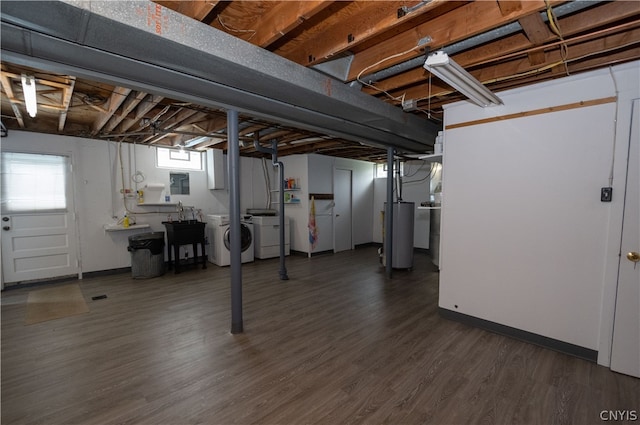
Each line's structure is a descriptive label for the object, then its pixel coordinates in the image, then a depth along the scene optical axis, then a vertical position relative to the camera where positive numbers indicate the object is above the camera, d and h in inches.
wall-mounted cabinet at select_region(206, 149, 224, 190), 238.7 +20.3
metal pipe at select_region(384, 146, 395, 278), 185.0 -19.7
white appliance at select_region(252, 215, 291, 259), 244.2 -38.7
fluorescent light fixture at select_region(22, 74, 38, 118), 97.3 +37.6
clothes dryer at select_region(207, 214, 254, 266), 217.3 -38.1
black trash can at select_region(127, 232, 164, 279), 187.1 -43.4
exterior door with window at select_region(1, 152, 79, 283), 166.9 -17.7
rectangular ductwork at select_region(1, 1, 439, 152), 52.9 +32.1
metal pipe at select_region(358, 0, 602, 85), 62.8 +43.6
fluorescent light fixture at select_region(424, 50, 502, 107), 65.2 +32.6
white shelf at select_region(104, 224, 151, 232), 192.1 -25.3
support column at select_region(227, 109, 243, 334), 111.0 -18.7
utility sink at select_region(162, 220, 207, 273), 201.0 -32.3
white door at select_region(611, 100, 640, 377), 84.7 -26.4
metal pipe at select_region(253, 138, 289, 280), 186.1 -19.3
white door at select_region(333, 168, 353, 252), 280.2 -18.2
